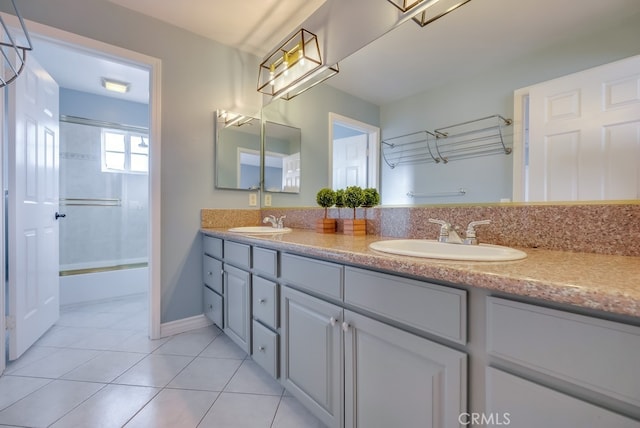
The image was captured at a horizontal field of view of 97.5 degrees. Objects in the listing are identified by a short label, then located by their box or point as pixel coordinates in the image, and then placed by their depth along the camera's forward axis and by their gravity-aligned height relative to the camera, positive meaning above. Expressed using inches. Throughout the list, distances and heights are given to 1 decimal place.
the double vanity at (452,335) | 19.6 -11.8
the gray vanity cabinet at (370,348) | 27.9 -16.8
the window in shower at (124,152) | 127.0 +27.6
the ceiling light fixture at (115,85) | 109.8 +50.6
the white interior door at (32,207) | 66.0 +1.1
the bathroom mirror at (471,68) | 35.5 +22.3
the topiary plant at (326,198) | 69.2 +3.5
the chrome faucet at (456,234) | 42.3 -3.4
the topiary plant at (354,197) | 61.4 +3.3
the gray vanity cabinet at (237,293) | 61.0 -19.0
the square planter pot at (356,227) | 61.3 -3.3
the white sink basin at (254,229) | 69.6 -5.0
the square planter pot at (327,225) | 68.8 -3.2
